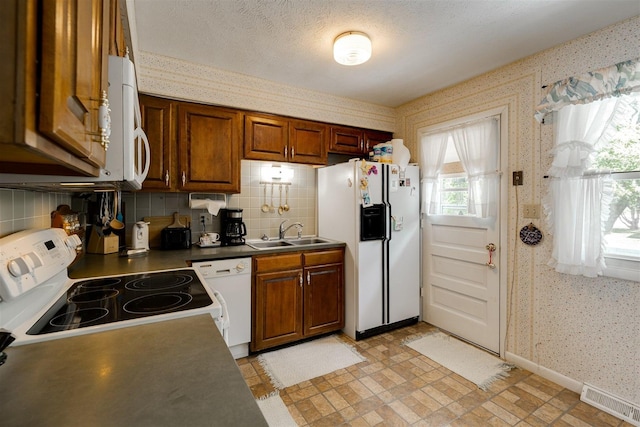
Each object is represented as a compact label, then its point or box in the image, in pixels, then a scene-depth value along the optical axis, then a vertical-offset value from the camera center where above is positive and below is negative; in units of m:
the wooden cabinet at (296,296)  2.44 -0.76
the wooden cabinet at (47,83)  0.32 +0.16
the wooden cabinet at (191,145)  2.32 +0.53
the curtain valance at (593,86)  1.72 +0.79
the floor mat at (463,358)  2.16 -1.19
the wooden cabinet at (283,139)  2.67 +0.68
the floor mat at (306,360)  2.16 -1.20
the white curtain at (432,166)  2.88 +0.45
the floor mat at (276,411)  1.71 -1.23
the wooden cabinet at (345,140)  3.07 +0.75
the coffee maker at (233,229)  2.72 -0.18
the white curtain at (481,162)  2.44 +0.42
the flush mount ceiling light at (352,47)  1.90 +1.07
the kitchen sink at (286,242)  2.83 -0.32
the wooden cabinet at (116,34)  0.93 +0.63
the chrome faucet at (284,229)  3.04 -0.19
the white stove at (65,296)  0.91 -0.37
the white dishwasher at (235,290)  2.25 -0.63
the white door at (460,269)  2.47 -0.53
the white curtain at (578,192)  1.82 +0.13
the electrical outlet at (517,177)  2.27 +0.27
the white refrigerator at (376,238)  2.70 -0.26
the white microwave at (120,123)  0.87 +0.26
